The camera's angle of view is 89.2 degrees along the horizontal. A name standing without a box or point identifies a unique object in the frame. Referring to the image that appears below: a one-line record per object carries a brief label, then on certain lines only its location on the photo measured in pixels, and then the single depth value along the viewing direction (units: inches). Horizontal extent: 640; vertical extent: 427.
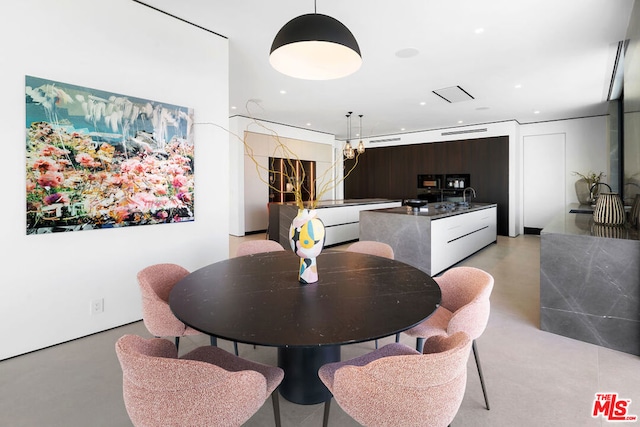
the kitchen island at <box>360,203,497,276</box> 168.0
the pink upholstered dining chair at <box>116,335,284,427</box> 40.9
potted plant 279.9
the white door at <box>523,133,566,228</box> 310.7
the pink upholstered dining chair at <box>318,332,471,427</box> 41.2
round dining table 46.8
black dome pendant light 68.4
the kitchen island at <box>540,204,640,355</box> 98.0
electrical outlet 107.4
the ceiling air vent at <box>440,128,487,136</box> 329.2
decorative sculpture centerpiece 65.8
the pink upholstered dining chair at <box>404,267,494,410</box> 64.7
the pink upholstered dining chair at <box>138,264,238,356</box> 70.4
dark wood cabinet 321.4
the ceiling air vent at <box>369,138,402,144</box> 392.6
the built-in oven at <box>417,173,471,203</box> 346.9
